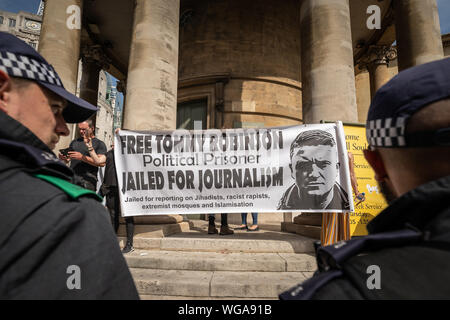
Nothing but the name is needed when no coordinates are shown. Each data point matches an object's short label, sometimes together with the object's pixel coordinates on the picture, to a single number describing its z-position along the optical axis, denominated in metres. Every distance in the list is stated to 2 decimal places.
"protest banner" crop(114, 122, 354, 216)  4.59
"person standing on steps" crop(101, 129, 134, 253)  4.86
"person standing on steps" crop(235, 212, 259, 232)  6.79
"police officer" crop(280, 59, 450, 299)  0.59
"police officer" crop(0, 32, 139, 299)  0.60
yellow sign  4.64
